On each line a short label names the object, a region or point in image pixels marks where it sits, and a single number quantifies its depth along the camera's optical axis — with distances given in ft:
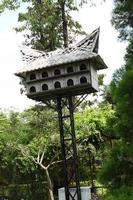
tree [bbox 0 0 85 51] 50.83
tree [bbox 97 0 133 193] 10.38
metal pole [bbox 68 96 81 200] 28.03
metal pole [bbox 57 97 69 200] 27.91
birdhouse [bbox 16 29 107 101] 28.55
